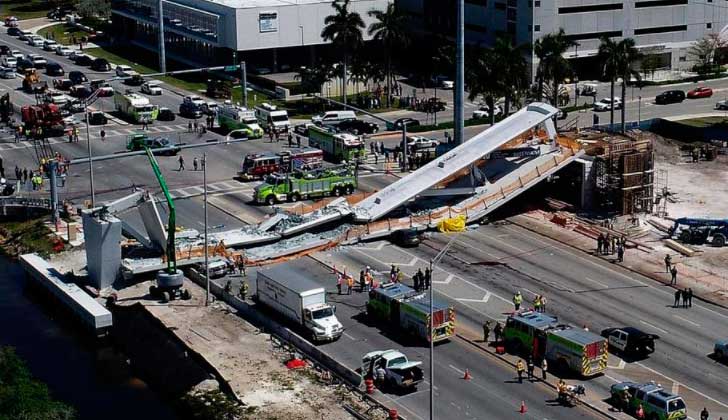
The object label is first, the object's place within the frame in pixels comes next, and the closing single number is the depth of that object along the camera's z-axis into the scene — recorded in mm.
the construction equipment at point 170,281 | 80812
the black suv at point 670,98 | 138125
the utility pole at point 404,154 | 113188
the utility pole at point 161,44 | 158125
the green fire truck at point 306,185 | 102750
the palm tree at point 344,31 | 139375
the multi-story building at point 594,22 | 144500
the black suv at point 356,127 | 127750
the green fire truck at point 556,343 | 66688
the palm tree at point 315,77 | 143250
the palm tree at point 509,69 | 122938
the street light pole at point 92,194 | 95750
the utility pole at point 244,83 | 132500
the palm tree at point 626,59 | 120000
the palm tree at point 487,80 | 122938
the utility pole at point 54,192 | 98250
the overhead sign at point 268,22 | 152250
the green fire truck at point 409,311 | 71250
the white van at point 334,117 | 129875
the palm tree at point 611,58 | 119875
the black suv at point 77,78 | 154750
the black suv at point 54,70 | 162375
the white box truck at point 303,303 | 72812
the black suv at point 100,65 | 165375
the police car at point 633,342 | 70062
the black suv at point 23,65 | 165625
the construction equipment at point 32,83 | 153125
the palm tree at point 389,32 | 142125
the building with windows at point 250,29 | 152500
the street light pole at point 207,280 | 79438
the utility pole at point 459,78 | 109312
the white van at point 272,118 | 128250
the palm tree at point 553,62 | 125188
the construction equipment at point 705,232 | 90781
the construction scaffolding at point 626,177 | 97062
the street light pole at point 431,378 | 54438
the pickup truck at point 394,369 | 65375
